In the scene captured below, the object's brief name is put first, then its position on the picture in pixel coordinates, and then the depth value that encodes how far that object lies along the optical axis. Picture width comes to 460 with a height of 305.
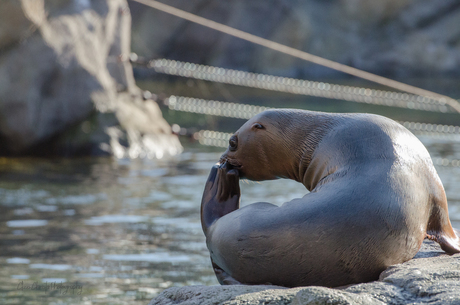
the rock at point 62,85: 19.09
